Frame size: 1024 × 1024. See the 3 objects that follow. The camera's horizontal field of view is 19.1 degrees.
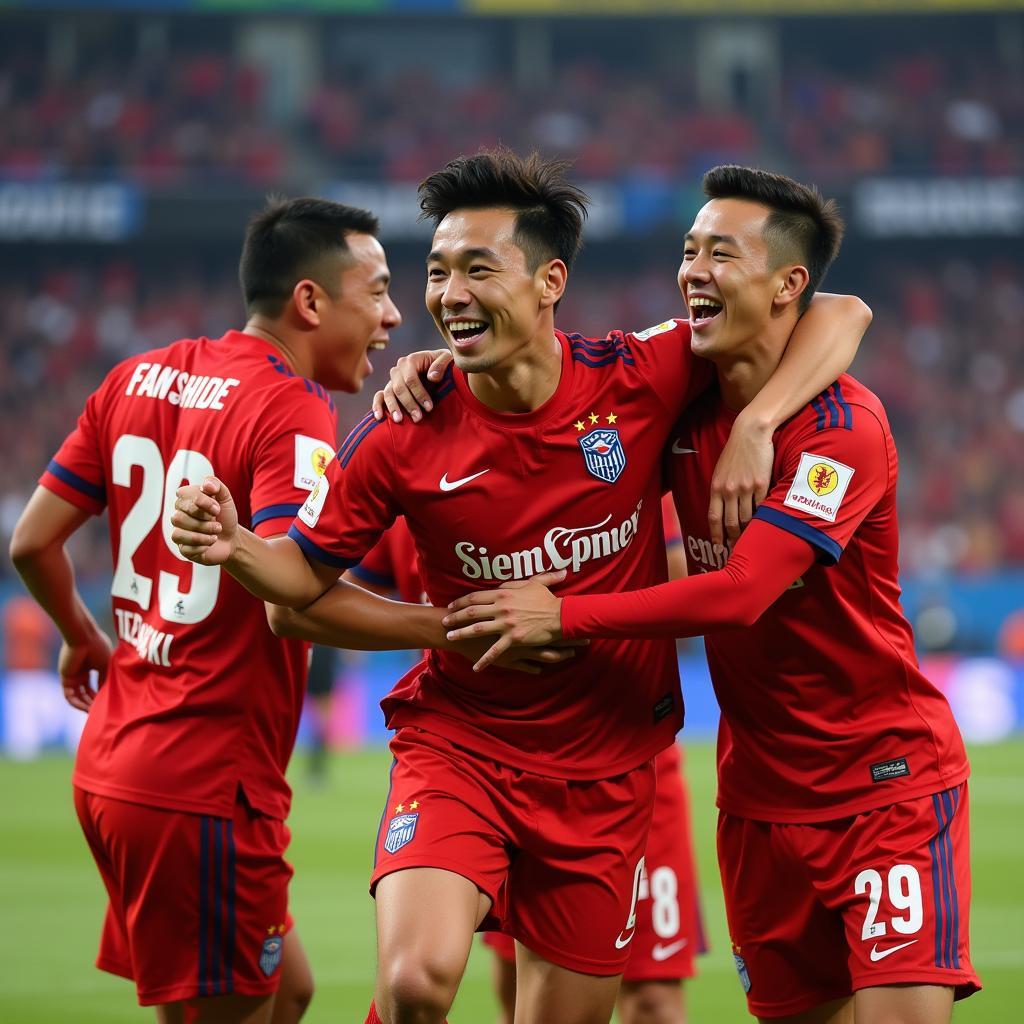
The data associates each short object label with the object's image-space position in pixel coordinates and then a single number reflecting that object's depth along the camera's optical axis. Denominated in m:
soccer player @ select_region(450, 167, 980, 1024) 7.46
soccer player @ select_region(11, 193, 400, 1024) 8.48
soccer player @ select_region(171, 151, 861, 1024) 7.84
